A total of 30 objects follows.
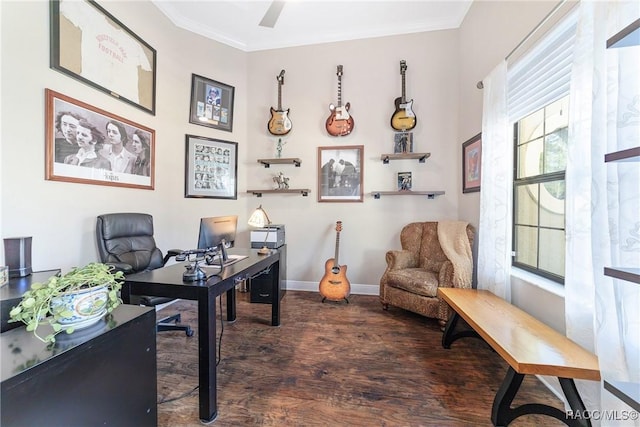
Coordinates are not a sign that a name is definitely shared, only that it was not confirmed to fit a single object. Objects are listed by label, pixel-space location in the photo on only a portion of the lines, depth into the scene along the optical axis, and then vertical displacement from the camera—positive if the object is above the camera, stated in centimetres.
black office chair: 199 -30
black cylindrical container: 153 -27
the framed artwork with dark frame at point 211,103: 313 +135
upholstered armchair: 235 -54
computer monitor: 166 -15
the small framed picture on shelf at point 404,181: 321 +39
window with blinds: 161 +48
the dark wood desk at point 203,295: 133 -45
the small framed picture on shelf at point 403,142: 316 +86
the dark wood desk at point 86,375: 70 -52
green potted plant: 84 -32
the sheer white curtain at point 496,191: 201 +18
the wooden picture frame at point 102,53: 187 +132
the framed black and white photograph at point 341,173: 335 +50
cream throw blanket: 232 -35
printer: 307 -31
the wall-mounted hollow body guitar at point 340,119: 329 +118
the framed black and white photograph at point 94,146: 185 +53
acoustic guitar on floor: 290 -81
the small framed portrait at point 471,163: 258 +52
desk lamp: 208 -6
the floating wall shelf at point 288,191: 340 +27
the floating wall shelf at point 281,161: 337 +66
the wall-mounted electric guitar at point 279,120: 342 +120
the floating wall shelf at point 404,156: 309 +68
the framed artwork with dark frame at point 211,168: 311 +54
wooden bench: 112 -65
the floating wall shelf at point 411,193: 311 +23
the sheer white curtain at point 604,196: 100 +8
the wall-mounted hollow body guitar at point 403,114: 314 +119
